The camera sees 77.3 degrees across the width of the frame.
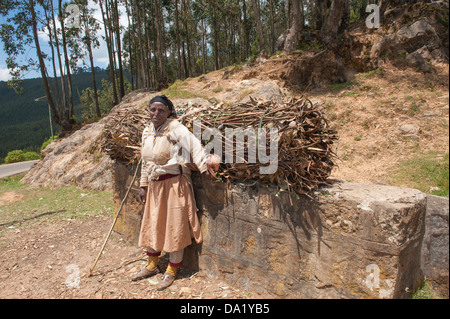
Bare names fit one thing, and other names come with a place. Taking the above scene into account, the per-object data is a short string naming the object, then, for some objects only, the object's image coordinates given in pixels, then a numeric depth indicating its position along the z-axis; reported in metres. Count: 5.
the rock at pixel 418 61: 8.52
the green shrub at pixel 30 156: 23.13
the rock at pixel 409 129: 6.15
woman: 2.84
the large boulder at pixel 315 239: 2.03
